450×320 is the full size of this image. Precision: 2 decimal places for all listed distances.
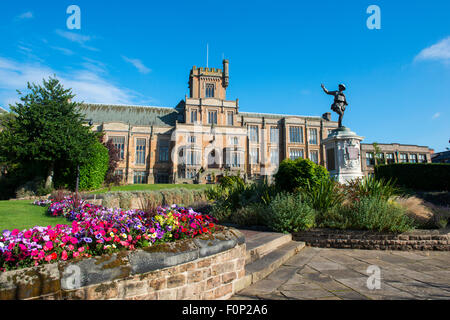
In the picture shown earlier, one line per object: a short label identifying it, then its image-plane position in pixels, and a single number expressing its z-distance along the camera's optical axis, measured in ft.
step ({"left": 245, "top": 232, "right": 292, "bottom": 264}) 14.58
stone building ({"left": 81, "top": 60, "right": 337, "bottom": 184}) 126.62
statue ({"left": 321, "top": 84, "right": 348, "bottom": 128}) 36.86
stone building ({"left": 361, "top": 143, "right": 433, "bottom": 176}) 161.68
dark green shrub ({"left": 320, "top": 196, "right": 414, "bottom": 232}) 20.20
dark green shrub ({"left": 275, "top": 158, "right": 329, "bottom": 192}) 25.91
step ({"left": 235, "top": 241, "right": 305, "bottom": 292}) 11.82
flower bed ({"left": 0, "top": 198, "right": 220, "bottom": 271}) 7.52
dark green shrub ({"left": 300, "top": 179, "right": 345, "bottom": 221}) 22.97
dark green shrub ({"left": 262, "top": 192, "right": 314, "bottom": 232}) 21.31
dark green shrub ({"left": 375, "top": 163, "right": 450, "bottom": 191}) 56.13
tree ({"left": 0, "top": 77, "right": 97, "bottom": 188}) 50.11
